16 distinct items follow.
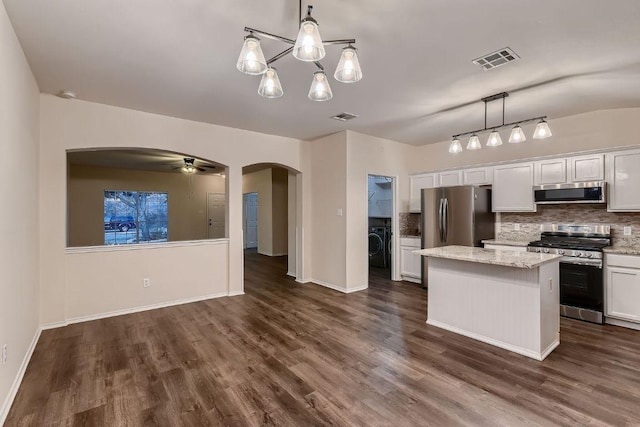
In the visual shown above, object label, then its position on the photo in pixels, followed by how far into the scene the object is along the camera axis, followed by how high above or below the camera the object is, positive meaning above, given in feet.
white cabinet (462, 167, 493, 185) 15.92 +1.90
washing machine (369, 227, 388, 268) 21.95 -2.41
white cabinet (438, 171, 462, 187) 17.11 +1.90
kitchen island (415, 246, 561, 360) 9.08 -2.72
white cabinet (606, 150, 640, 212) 11.65 +1.19
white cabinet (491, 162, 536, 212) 14.48 +1.15
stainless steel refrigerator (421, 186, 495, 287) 15.47 -0.23
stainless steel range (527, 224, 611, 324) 11.73 -2.26
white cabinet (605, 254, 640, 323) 11.08 -2.74
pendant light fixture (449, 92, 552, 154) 10.13 +2.68
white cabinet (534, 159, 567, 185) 13.43 +1.78
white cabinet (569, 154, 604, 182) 12.43 +1.79
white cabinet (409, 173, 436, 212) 18.35 +1.66
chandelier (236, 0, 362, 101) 5.35 +2.95
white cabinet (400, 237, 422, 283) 18.16 -2.86
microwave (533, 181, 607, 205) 12.35 +0.79
